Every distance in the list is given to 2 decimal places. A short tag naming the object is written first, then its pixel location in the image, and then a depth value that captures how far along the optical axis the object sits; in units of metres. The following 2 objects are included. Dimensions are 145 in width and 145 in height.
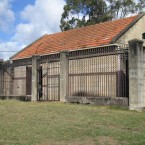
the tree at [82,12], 31.05
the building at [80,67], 11.98
